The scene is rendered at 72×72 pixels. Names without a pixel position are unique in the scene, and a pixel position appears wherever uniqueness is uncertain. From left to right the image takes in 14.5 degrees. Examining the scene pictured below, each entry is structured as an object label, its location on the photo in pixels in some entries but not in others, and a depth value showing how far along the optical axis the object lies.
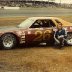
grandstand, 63.26
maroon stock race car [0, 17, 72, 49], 12.38
